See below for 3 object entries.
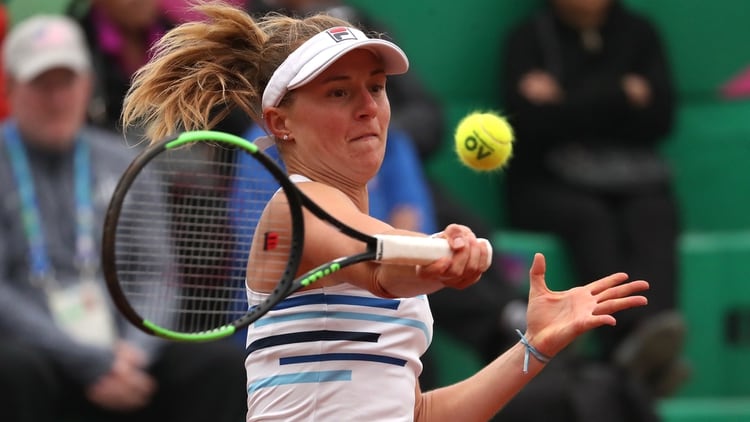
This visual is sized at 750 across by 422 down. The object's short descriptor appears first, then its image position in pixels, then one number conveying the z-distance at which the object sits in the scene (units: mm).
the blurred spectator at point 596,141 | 13969
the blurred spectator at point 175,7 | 12955
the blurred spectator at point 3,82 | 12437
